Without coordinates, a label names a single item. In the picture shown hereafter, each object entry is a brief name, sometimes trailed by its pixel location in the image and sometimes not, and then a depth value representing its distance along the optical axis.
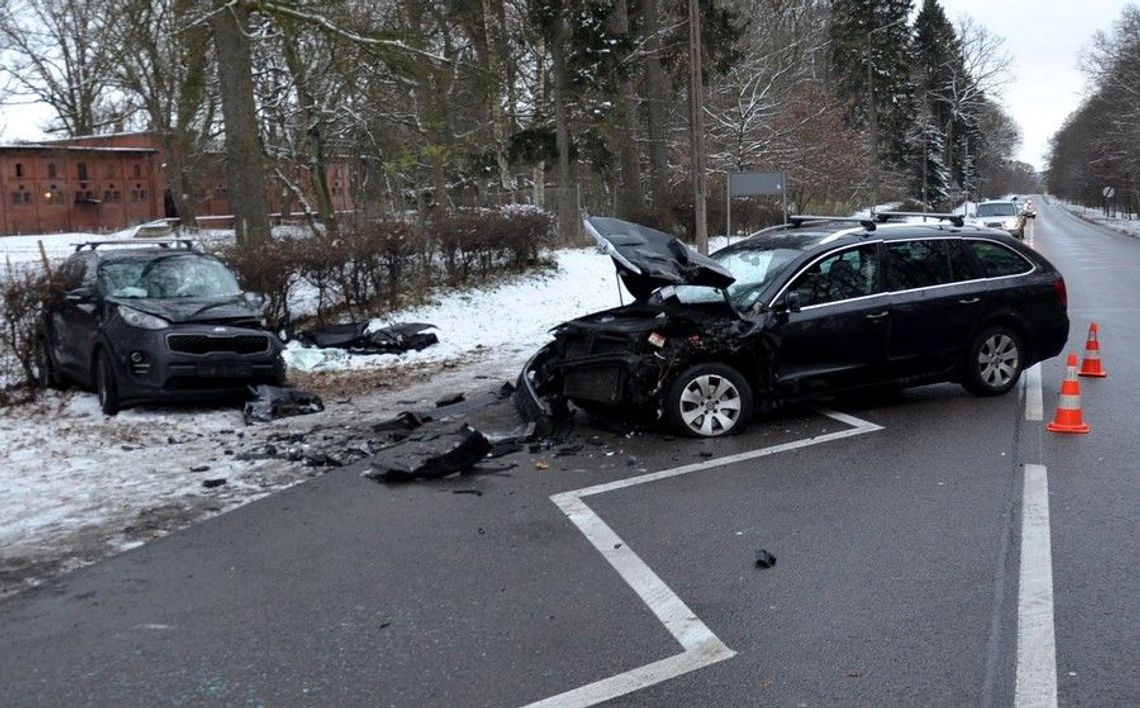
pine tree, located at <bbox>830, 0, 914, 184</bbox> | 61.38
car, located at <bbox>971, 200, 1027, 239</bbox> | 35.06
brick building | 62.88
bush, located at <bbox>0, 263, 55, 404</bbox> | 10.24
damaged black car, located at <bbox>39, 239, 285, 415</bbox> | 9.47
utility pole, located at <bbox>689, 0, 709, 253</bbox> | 20.88
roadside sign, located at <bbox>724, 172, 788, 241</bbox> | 21.45
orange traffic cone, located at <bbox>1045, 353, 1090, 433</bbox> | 8.10
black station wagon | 8.21
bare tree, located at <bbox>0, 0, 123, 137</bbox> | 17.02
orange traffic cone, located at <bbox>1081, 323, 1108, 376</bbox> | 10.62
